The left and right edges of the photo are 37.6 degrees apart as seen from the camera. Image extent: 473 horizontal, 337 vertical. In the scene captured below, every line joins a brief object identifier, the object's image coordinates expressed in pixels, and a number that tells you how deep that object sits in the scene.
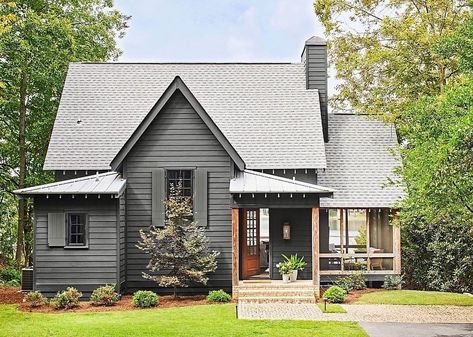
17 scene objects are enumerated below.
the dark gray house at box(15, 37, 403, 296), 21.05
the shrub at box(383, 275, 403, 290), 23.16
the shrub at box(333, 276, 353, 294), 22.46
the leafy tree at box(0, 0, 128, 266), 25.97
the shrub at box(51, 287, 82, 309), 19.47
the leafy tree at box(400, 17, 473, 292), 14.51
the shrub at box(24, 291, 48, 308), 19.85
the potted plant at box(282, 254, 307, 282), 21.92
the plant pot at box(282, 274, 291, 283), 21.77
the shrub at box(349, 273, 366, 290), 22.91
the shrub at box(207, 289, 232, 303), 20.12
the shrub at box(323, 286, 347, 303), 20.09
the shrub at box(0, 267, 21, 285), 25.52
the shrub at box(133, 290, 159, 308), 19.36
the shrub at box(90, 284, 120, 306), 19.83
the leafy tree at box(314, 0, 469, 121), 26.62
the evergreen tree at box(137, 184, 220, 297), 20.42
